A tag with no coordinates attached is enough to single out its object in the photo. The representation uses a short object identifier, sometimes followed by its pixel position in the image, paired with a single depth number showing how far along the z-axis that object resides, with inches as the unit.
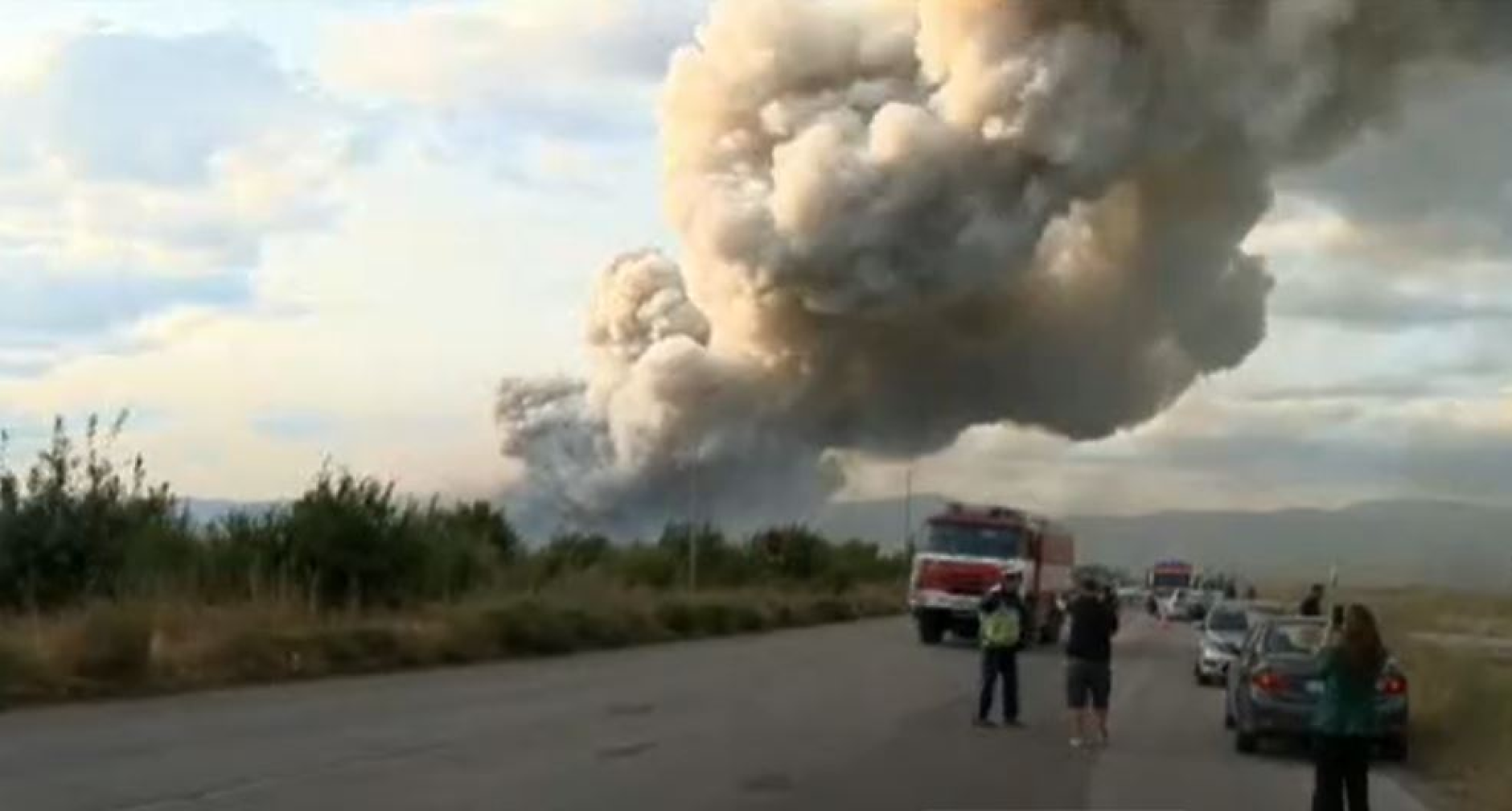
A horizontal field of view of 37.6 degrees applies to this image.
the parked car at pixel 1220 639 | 1409.9
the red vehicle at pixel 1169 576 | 4020.7
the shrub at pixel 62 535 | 1304.1
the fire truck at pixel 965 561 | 1910.7
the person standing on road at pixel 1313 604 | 1418.6
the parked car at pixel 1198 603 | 3146.9
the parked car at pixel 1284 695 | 868.0
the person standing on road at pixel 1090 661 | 885.8
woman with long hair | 544.1
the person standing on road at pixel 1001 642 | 962.1
